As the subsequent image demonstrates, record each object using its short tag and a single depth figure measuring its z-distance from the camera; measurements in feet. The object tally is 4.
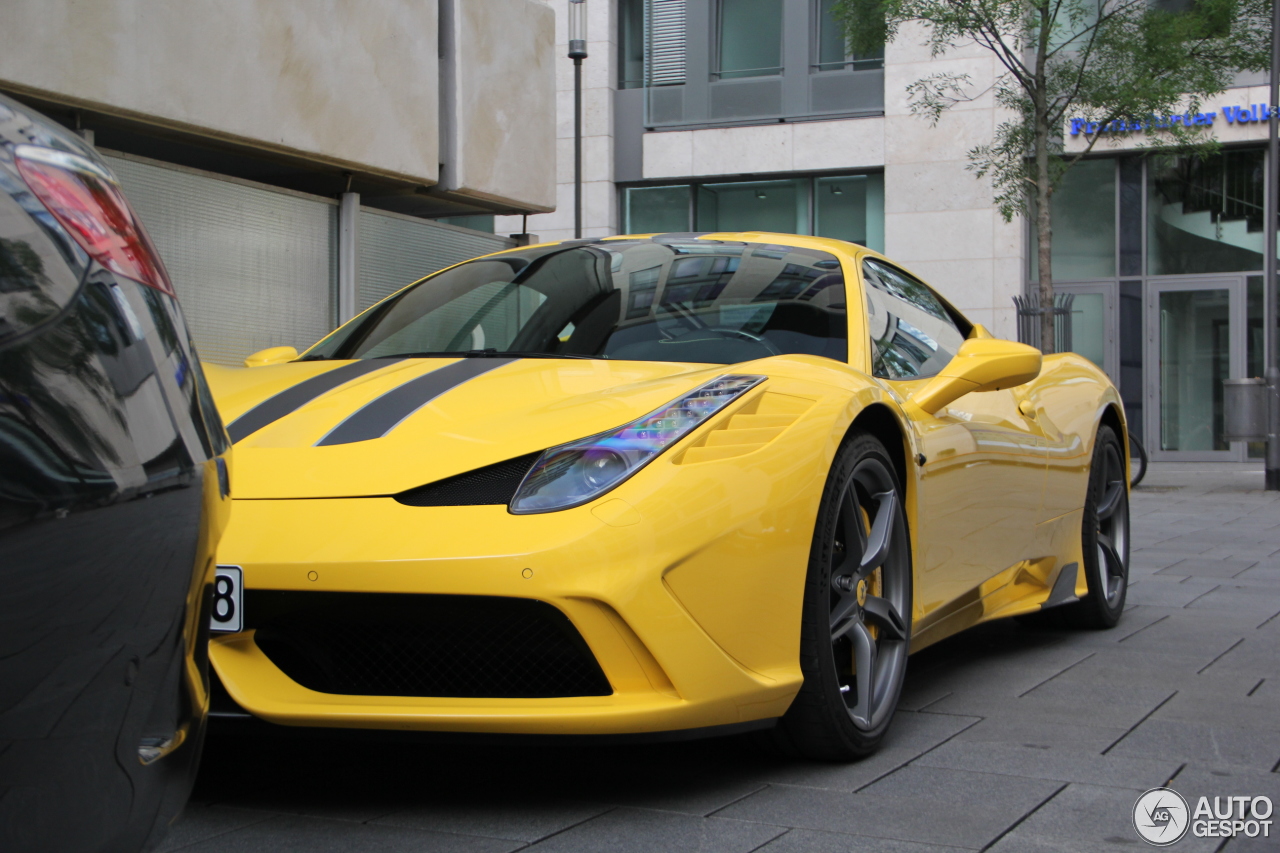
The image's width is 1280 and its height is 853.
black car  3.81
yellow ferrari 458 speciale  8.05
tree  44.73
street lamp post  44.52
